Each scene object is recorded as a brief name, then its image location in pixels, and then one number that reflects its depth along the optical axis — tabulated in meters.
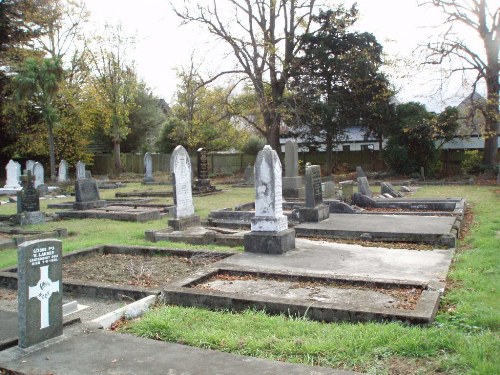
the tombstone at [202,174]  23.78
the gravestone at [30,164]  28.74
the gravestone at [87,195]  16.18
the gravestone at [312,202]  12.06
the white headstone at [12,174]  27.94
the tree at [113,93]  37.12
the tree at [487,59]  25.15
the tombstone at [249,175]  29.36
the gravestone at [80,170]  28.10
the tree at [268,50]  27.19
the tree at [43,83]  28.70
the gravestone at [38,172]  27.20
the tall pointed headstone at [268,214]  9.02
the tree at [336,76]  29.31
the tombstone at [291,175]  20.20
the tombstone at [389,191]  18.48
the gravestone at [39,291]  4.38
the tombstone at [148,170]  30.68
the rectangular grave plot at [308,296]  5.17
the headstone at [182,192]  11.98
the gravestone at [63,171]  31.62
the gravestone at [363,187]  15.86
